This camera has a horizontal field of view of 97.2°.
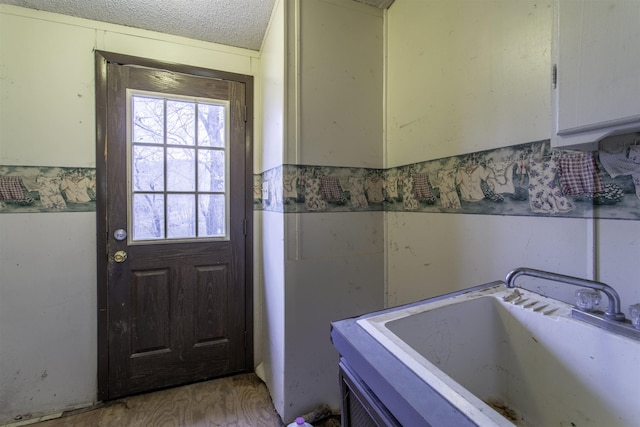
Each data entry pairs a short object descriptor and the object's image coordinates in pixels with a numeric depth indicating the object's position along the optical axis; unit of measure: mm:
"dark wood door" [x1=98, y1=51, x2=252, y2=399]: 1757
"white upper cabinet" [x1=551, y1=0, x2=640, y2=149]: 597
